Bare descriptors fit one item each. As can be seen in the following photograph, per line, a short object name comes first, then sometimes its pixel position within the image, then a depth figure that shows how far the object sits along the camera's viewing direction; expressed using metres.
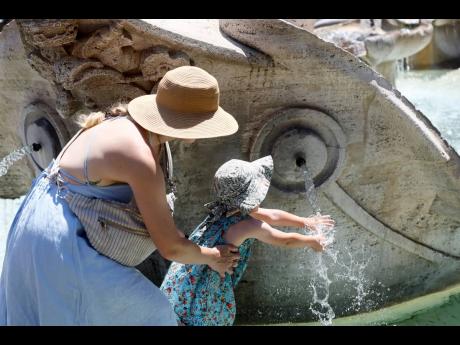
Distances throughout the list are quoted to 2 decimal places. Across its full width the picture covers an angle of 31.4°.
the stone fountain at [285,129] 3.62
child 3.14
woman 2.58
